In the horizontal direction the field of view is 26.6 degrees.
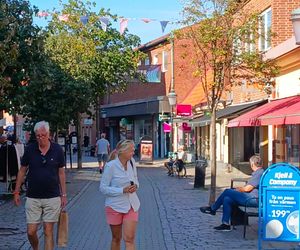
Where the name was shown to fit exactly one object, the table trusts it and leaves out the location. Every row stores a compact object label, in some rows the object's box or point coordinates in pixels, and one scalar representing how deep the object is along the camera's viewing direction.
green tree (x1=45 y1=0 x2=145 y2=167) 29.38
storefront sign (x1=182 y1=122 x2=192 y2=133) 35.76
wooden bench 10.23
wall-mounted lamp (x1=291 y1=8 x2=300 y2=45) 8.90
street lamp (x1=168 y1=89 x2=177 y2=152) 32.38
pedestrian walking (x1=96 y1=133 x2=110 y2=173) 28.81
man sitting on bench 10.57
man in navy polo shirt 7.83
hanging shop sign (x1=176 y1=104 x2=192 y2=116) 31.05
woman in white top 7.64
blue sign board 8.80
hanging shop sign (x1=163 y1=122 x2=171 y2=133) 38.09
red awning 13.73
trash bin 19.38
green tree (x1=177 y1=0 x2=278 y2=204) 14.36
